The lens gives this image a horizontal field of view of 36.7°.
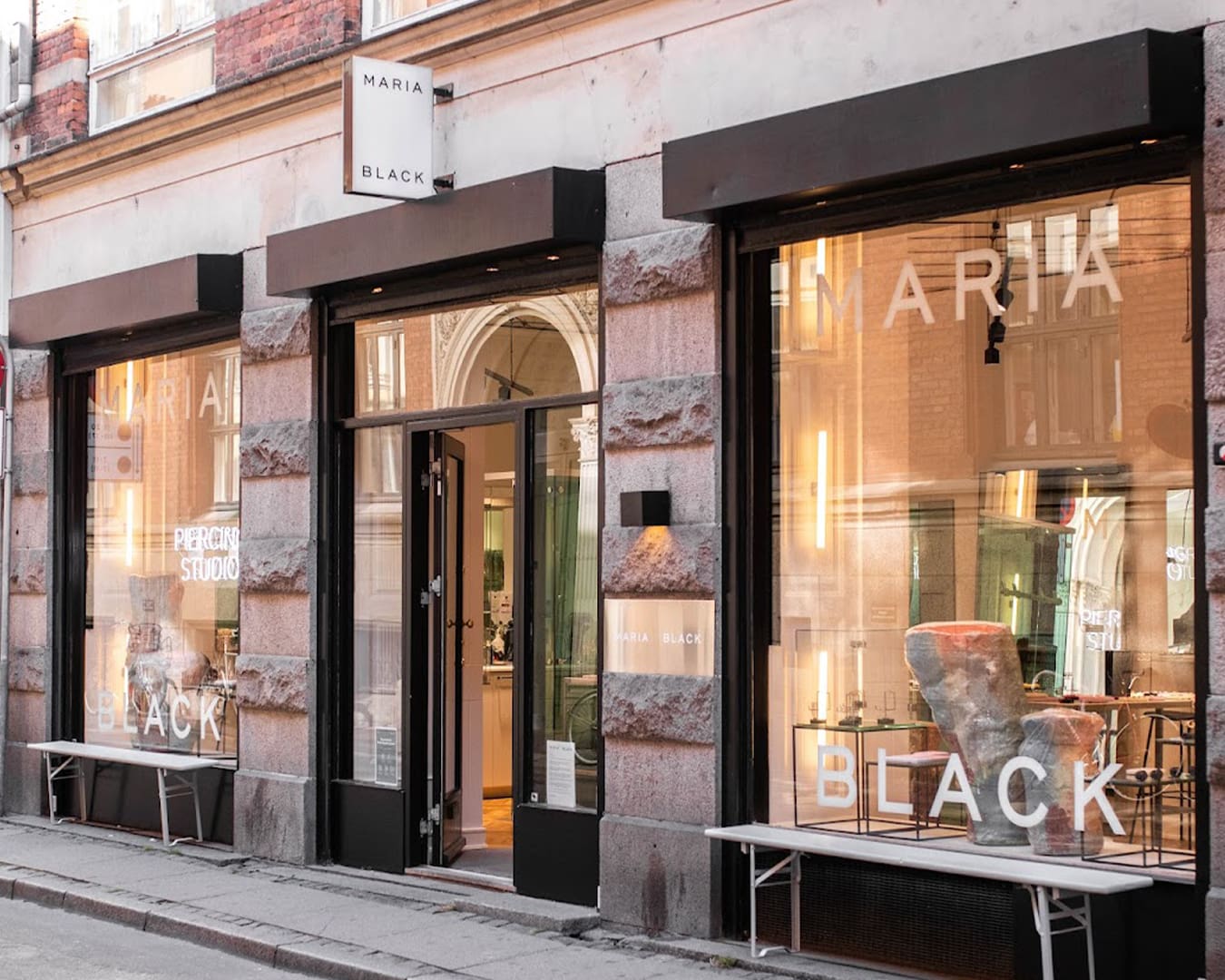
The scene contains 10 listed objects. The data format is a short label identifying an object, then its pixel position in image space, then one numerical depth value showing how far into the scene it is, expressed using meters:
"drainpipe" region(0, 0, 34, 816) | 15.16
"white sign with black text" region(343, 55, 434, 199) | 10.84
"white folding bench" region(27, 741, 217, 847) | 12.90
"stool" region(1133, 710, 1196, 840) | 7.80
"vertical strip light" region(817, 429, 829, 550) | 9.67
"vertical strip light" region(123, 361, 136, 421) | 14.54
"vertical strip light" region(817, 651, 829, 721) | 9.55
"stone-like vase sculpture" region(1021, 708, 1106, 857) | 8.27
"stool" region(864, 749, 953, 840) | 8.95
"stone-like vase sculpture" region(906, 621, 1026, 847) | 8.70
